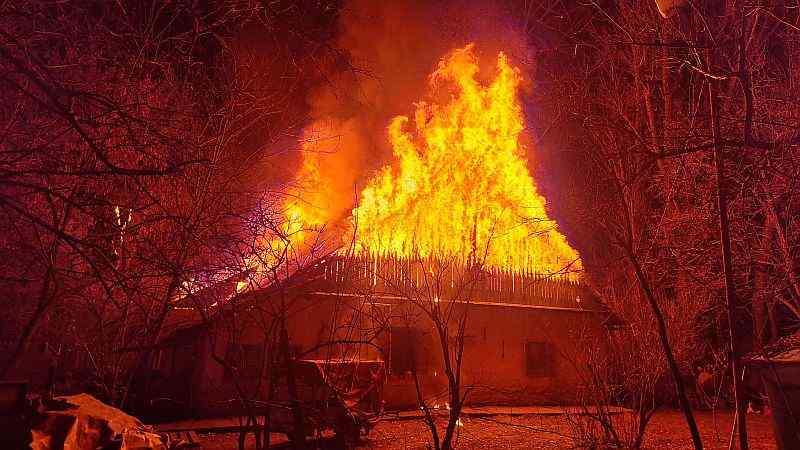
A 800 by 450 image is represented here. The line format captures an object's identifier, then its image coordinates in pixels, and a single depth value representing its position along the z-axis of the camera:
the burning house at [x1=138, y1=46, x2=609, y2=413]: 14.71
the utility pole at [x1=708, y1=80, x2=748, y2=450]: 5.48
